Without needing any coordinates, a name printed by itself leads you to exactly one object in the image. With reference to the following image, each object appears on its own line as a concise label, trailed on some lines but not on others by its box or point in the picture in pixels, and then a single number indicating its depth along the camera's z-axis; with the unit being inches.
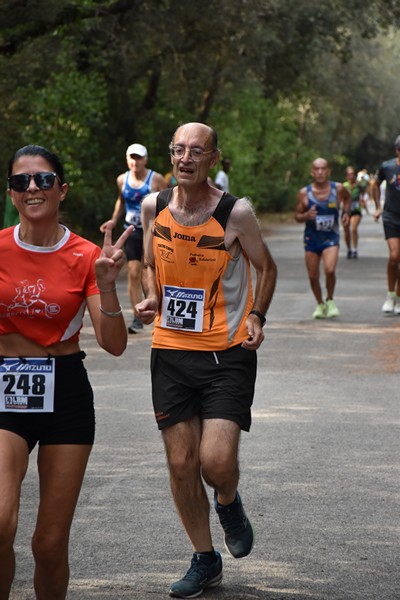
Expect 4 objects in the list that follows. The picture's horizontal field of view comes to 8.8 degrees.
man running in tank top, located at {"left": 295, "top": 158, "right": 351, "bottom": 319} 1208.0
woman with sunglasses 347.5
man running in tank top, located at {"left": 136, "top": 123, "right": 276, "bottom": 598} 423.2
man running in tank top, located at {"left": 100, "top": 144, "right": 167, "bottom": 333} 1105.6
